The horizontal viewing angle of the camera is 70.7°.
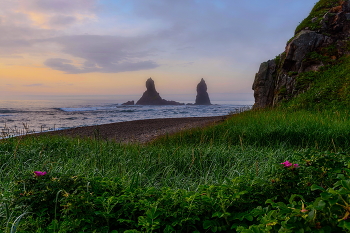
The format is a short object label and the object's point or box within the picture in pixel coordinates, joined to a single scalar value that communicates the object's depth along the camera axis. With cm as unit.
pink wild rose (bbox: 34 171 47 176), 248
